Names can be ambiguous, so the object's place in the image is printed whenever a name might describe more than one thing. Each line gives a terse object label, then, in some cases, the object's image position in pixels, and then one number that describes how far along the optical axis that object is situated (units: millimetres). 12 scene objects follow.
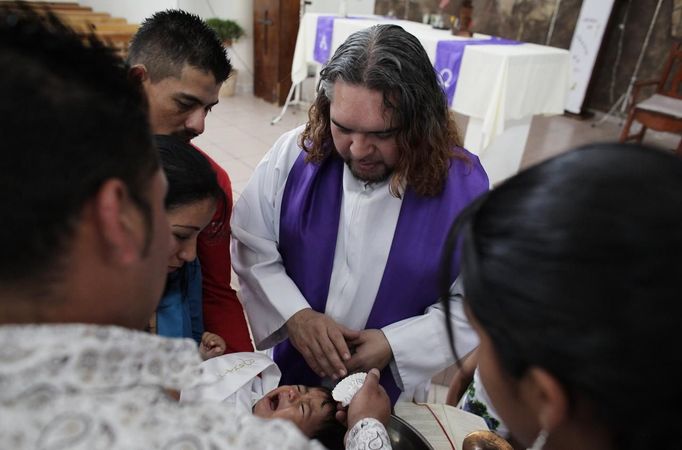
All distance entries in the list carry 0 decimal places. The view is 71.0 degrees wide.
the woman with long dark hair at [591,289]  530
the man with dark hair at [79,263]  472
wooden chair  5285
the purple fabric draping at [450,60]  4180
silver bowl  1203
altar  4004
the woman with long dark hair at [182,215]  1210
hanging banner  7133
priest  1480
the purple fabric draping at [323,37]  5336
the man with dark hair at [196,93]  1518
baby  1429
